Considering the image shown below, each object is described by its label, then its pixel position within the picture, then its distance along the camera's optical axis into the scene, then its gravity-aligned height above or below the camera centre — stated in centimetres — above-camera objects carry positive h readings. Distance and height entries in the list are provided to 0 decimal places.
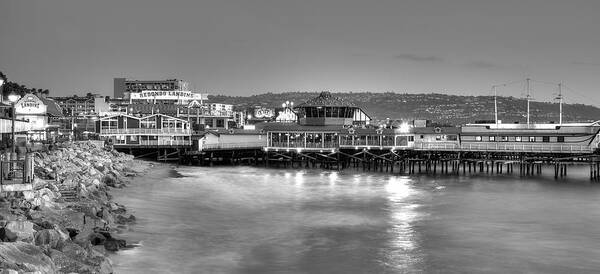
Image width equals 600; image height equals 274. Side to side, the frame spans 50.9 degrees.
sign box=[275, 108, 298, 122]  14049 +472
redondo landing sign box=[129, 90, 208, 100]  16650 +1104
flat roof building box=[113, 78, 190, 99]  17988 +1202
